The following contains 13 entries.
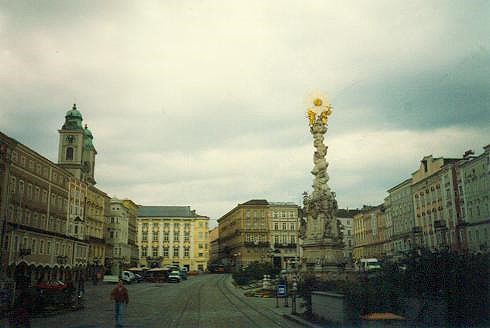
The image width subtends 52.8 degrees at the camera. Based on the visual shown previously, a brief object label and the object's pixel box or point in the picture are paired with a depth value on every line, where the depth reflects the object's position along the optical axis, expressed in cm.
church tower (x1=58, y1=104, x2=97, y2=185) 8175
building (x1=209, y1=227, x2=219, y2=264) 18525
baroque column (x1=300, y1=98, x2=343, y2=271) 4578
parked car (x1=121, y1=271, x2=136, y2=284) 7009
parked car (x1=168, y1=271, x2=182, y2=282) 7756
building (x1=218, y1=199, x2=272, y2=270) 12825
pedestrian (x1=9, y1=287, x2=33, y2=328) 1355
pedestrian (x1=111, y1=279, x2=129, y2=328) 2003
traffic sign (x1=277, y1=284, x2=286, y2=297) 3140
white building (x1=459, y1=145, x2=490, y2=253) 5247
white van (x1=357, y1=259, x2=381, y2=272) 5998
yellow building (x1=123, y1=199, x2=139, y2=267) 11800
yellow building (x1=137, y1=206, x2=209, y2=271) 14862
